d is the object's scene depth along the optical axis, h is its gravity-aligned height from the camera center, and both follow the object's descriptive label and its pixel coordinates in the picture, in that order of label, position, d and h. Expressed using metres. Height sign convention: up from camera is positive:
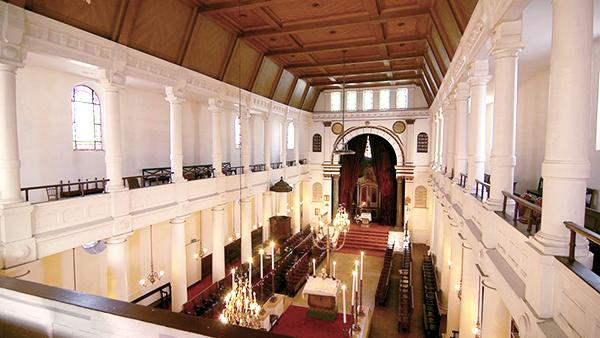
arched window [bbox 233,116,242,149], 16.61 +0.99
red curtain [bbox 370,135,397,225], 20.80 -1.47
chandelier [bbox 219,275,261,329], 6.09 -3.04
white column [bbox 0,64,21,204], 5.49 +0.19
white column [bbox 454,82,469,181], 8.13 +0.57
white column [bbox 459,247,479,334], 6.39 -2.85
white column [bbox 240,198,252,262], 13.28 -3.21
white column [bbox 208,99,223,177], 11.33 +0.68
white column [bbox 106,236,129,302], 7.54 -2.74
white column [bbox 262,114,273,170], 15.49 +0.64
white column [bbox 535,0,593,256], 2.87 +0.26
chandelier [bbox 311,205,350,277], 11.69 -2.86
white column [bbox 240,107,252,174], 12.75 +0.49
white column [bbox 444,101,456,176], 9.86 +0.63
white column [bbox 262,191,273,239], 15.98 -2.95
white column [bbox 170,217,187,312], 9.63 -3.36
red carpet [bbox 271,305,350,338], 9.33 -5.32
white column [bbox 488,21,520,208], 4.58 +0.59
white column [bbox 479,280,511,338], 4.96 -2.52
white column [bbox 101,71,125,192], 7.47 +0.52
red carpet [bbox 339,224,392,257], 17.77 -5.14
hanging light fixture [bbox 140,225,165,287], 11.18 -4.41
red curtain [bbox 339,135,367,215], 21.22 -1.24
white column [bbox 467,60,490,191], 6.53 +0.50
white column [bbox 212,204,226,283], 11.65 -3.33
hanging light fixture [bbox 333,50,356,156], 20.30 +0.42
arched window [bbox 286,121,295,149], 21.12 +0.96
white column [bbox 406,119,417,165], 19.34 +0.67
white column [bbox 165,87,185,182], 9.47 +0.54
